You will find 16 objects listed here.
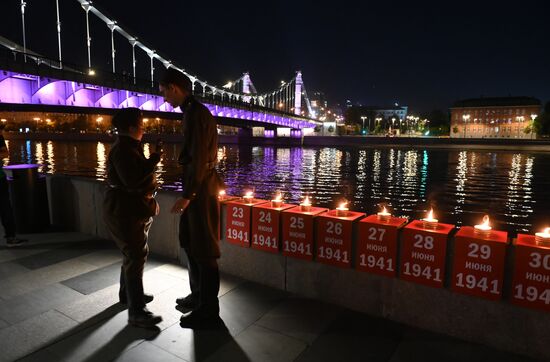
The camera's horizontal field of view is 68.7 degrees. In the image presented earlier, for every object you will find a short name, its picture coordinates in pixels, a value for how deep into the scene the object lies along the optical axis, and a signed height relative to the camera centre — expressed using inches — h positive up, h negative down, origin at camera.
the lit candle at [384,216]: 186.2 -35.5
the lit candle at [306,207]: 207.9 -35.4
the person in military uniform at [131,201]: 165.6 -26.7
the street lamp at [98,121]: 5019.4 +197.3
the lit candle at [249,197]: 229.7 -34.2
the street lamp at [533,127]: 4434.1 +152.8
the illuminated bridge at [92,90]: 1212.3 +181.0
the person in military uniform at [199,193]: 158.6 -22.5
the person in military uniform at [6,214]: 279.7 -54.8
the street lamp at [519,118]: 5585.6 +314.4
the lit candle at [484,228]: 162.7 -35.6
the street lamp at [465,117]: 5831.7 +335.1
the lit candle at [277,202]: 216.5 -34.5
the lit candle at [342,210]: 197.9 -35.3
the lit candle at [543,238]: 150.2 -36.4
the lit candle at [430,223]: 172.9 -35.9
